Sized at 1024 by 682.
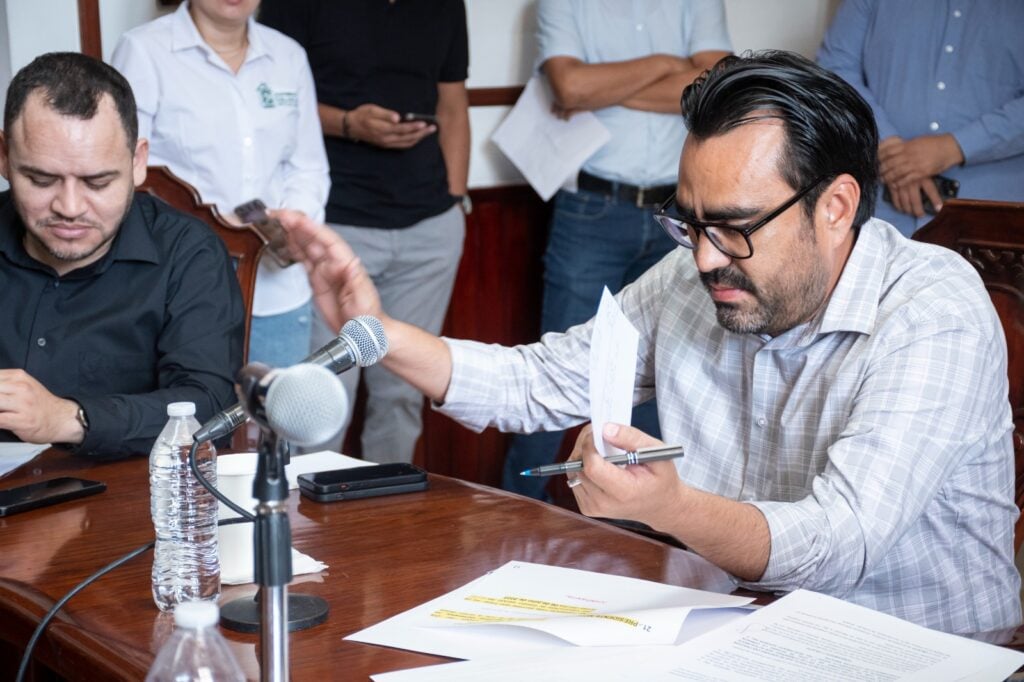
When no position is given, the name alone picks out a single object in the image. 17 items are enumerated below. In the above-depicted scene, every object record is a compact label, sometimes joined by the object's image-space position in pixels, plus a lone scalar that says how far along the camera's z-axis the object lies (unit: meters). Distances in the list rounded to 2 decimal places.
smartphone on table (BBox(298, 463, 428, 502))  2.41
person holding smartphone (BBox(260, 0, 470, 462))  3.79
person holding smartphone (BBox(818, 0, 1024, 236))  3.82
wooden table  2.05
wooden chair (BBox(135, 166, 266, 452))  2.97
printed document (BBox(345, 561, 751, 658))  2.05
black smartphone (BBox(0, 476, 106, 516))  2.35
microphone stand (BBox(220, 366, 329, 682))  1.80
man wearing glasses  2.23
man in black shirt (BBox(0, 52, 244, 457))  2.70
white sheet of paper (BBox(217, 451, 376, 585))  2.16
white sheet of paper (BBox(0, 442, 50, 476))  2.48
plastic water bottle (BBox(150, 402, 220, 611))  2.12
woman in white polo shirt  3.29
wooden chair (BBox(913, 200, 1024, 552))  2.52
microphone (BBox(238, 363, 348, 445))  1.73
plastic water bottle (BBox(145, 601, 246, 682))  1.77
